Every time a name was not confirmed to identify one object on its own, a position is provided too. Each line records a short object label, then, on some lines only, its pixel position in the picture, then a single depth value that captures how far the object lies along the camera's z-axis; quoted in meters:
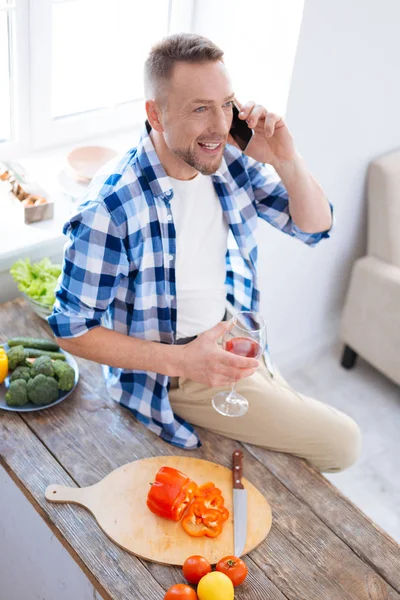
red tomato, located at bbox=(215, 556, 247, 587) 1.57
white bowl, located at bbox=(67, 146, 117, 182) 2.49
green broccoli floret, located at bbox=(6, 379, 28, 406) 1.92
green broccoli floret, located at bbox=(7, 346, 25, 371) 2.00
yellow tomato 1.50
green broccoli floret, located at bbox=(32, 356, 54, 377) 1.97
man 1.70
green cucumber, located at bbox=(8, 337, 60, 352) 2.10
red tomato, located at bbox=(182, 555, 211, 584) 1.56
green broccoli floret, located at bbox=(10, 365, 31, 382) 1.96
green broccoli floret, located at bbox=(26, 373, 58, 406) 1.93
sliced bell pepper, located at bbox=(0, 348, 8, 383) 1.95
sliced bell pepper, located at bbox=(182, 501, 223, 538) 1.67
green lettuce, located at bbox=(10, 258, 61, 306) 2.17
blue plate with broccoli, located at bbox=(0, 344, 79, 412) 1.93
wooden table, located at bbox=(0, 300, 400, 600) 1.61
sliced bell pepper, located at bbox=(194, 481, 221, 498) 1.75
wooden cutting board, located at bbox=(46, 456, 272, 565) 1.64
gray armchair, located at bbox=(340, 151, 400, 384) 2.78
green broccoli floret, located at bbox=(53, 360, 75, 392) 1.98
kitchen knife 1.67
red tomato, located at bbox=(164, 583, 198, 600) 1.50
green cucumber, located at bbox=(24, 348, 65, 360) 2.06
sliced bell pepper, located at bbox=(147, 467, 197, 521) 1.68
